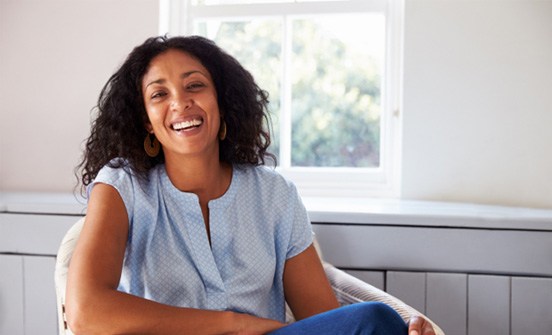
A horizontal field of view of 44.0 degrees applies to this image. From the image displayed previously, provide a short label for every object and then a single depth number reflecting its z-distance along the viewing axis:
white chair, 1.52
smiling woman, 1.53
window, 2.51
